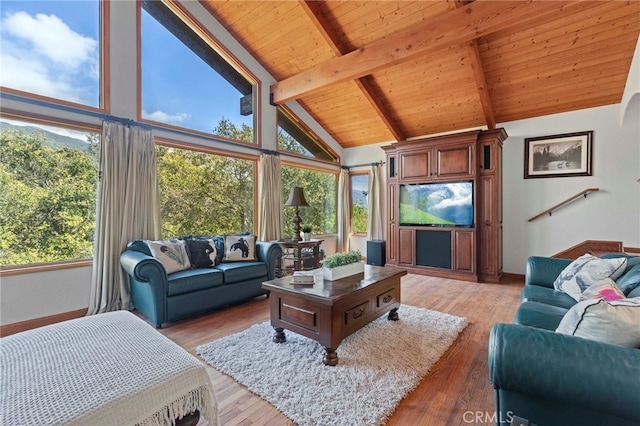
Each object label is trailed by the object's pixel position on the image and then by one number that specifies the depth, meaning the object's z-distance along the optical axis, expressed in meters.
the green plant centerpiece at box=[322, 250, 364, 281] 2.55
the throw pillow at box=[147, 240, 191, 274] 3.09
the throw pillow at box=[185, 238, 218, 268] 3.39
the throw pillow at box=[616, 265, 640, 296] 1.74
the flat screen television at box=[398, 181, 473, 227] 4.70
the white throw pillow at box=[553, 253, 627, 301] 2.06
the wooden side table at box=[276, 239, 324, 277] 4.47
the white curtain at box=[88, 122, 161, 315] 3.14
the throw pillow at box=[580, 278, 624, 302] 1.52
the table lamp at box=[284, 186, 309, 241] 4.60
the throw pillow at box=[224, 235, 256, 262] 3.71
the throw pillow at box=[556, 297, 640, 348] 1.10
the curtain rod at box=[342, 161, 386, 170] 6.30
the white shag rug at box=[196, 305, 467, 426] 1.62
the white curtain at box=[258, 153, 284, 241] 4.80
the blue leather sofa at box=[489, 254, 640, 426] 0.95
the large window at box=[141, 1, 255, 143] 3.71
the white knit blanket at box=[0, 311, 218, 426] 0.91
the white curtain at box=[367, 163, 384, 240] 6.31
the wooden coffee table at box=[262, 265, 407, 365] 2.07
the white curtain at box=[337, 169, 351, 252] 6.70
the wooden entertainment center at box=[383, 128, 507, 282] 4.56
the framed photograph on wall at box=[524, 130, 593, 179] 4.34
